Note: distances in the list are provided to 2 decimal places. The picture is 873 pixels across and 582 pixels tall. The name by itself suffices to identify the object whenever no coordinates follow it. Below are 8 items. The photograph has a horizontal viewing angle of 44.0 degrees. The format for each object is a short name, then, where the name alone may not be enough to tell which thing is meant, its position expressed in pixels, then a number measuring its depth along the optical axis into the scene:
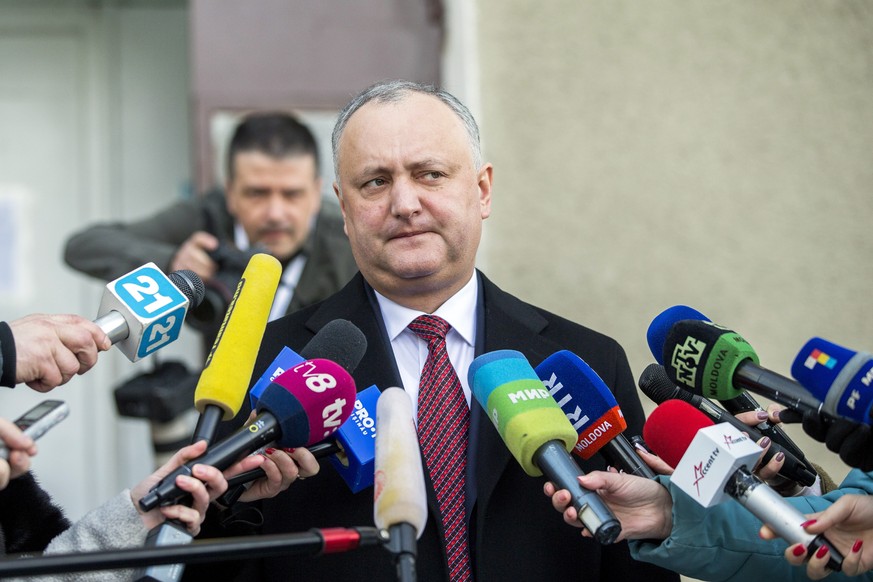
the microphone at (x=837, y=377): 1.53
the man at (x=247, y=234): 3.73
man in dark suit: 2.02
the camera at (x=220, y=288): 2.94
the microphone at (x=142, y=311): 1.71
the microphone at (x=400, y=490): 1.49
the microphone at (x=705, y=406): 1.91
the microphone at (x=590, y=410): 1.88
